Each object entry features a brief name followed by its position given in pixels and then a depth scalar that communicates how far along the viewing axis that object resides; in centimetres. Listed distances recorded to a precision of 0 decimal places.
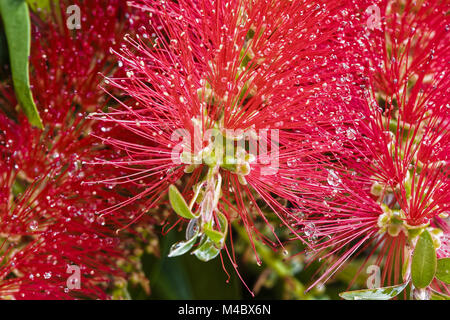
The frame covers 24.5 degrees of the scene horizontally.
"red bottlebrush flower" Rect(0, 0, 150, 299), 34
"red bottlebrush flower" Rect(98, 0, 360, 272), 32
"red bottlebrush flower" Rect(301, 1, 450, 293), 33
